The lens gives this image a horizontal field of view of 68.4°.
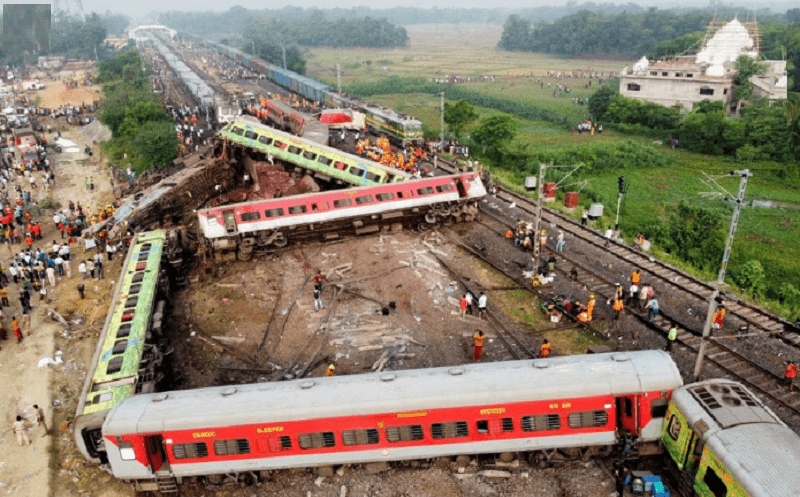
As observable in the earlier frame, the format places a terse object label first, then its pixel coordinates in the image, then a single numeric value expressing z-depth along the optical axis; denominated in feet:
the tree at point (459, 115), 182.80
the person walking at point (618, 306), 78.33
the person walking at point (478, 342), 71.36
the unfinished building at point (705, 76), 232.73
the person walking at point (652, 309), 79.25
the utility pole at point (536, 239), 85.47
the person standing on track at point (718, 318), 76.55
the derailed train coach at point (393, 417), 52.75
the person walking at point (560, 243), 100.67
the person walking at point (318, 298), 86.79
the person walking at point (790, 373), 64.85
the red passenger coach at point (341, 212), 103.24
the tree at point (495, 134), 174.40
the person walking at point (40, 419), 66.18
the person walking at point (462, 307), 82.58
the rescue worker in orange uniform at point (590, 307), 78.95
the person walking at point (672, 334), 71.10
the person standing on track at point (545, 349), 69.92
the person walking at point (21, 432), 63.87
